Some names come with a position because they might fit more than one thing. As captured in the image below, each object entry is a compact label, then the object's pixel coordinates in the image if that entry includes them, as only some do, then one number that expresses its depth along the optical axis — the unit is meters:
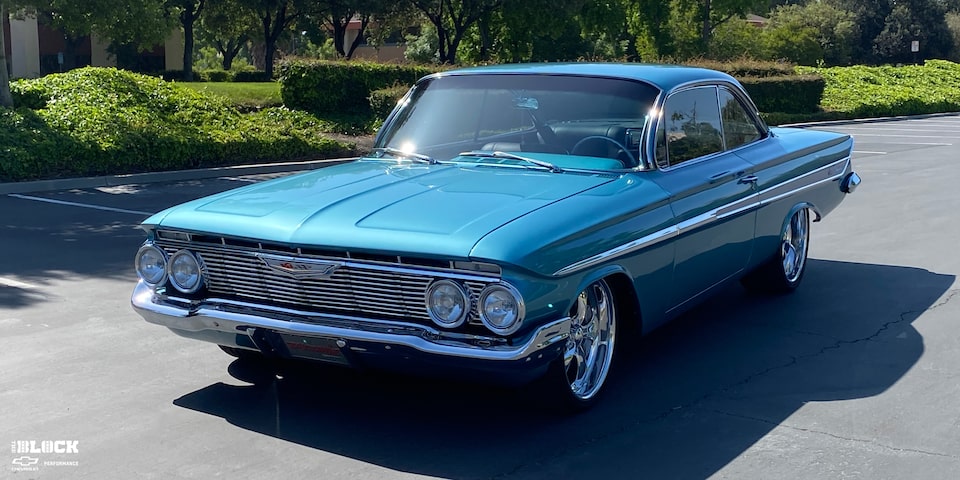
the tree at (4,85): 17.53
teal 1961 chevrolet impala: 4.64
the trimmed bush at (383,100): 23.11
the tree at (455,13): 41.09
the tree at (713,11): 41.62
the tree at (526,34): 40.09
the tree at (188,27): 45.34
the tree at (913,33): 62.62
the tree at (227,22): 47.44
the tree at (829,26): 61.09
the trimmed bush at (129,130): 15.38
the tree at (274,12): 43.62
